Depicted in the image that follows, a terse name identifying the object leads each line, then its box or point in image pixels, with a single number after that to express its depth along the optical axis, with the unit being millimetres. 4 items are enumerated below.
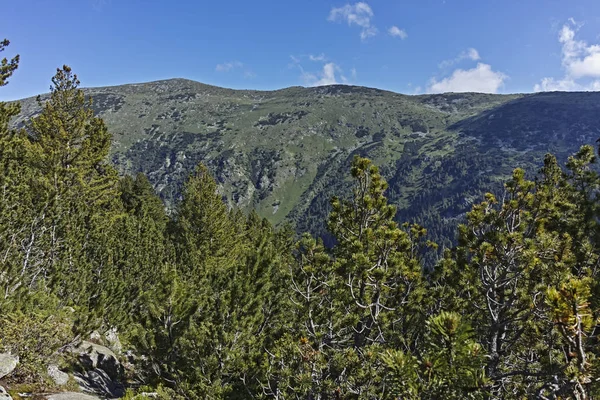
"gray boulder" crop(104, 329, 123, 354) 21844
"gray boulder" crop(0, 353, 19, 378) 10430
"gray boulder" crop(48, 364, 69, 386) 13172
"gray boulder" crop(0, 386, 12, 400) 8870
